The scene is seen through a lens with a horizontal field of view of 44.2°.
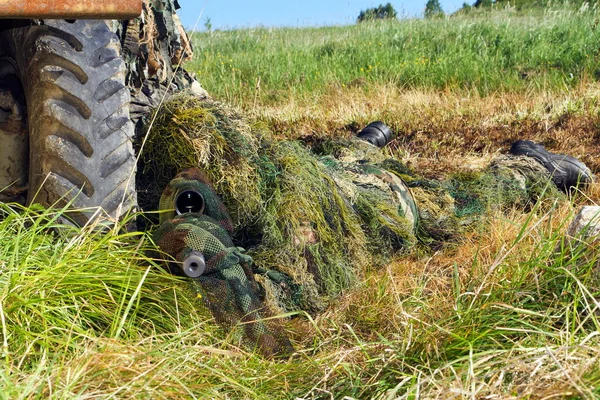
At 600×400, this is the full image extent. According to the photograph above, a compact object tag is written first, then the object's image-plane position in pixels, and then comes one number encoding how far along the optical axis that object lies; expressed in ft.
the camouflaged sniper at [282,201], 11.14
